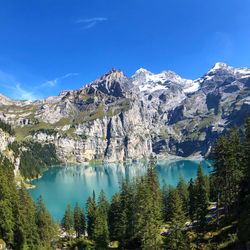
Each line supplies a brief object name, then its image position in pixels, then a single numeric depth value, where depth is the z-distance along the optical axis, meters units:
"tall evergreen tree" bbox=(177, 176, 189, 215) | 76.18
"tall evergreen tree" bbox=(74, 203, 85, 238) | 83.84
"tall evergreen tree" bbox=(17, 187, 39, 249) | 53.53
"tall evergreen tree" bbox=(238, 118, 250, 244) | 29.82
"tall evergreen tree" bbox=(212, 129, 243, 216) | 48.08
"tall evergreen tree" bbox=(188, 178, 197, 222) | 56.09
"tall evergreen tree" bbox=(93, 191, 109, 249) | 58.14
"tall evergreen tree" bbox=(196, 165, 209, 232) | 47.23
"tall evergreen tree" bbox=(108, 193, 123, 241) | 64.57
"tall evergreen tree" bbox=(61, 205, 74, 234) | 89.40
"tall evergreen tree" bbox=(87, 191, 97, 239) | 73.07
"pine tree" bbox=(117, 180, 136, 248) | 62.47
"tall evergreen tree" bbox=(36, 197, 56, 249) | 65.04
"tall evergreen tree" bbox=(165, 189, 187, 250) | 33.27
